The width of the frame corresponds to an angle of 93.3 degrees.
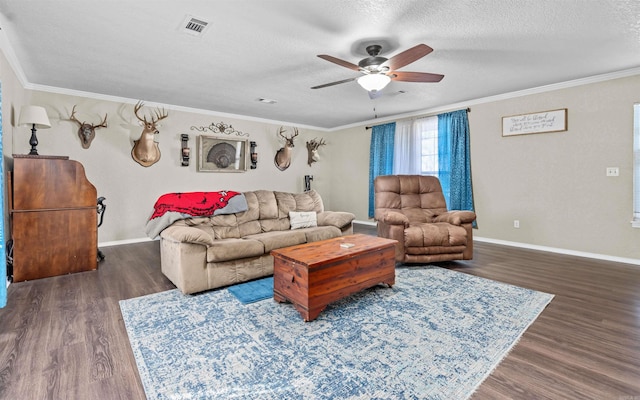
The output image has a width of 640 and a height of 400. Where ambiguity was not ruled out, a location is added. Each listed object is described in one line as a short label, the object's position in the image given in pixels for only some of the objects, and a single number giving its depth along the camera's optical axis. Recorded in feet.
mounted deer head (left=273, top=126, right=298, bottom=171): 22.40
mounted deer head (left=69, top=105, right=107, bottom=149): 14.84
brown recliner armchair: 11.98
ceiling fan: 9.58
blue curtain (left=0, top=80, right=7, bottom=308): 6.80
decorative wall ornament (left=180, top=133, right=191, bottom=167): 18.03
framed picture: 18.86
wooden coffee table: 7.55
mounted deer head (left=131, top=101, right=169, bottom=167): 16.31
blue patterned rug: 5.18
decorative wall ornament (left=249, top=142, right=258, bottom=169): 21.06
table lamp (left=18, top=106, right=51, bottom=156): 11.09
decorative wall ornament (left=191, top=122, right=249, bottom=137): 18.94
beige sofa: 9.27
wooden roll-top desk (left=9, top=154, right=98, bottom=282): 10.28
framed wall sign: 14.05
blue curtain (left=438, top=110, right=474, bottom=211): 17.06
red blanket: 11.02
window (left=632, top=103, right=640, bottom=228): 12.27
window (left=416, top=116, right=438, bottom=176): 18.70
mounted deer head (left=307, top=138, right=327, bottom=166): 24.02
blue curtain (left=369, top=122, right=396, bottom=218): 21.01
